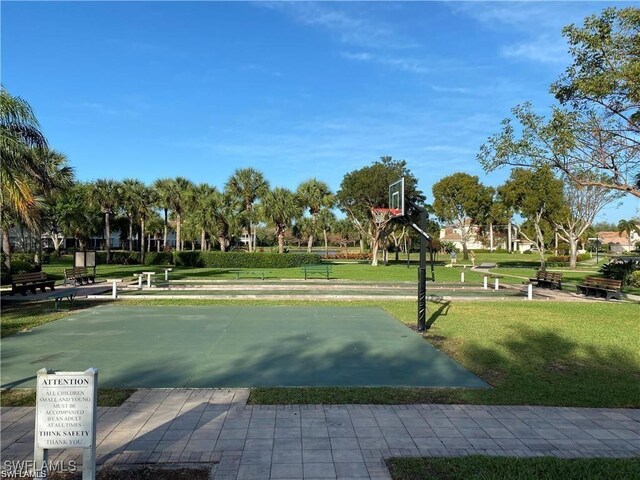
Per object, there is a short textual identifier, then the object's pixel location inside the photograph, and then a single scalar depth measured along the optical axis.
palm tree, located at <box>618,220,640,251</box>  70.89
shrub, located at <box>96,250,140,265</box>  46.00
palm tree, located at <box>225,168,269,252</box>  47.12
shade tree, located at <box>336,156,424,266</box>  44.12
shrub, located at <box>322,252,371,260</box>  61.88
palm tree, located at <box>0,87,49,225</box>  11.16
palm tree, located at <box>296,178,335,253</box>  51.88
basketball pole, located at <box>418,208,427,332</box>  10.88
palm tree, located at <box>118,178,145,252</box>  47.50
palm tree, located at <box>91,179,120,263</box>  46.19
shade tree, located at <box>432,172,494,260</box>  52.88
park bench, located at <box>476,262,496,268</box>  46.78
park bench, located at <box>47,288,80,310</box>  14.04
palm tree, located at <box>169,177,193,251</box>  47.19
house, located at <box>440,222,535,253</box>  97.83
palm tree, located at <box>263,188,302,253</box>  46.78
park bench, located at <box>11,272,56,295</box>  17.22
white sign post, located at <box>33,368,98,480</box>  3.31
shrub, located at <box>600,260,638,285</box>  25.02
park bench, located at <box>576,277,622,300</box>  18.62
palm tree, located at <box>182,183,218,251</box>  45.50
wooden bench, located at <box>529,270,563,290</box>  22.56
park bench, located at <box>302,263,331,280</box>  28.23
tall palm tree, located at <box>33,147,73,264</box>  15.64
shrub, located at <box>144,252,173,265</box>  44.38
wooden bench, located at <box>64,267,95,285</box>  21.05
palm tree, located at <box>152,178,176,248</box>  47.28
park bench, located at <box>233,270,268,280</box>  29.34
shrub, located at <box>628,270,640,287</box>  24.52
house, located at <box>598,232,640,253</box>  120.04
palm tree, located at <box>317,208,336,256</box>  55.06
